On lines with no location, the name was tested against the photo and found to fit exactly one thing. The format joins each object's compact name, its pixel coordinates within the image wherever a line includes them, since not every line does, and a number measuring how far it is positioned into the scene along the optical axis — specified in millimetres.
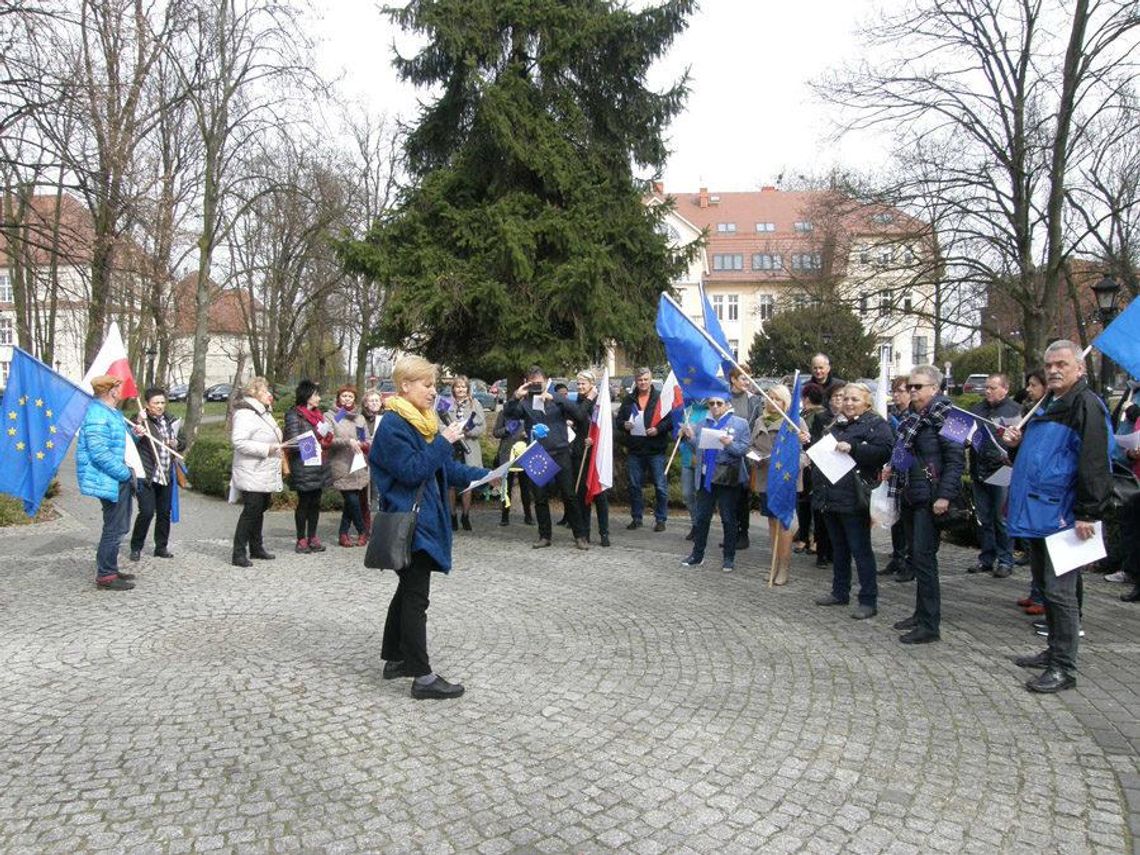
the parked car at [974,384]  41966
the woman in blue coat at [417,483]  4684
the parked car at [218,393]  61156
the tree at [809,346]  34094
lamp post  14039
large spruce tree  14969
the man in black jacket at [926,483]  5902
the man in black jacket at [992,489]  7988
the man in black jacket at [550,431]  9688
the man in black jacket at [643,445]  10977
